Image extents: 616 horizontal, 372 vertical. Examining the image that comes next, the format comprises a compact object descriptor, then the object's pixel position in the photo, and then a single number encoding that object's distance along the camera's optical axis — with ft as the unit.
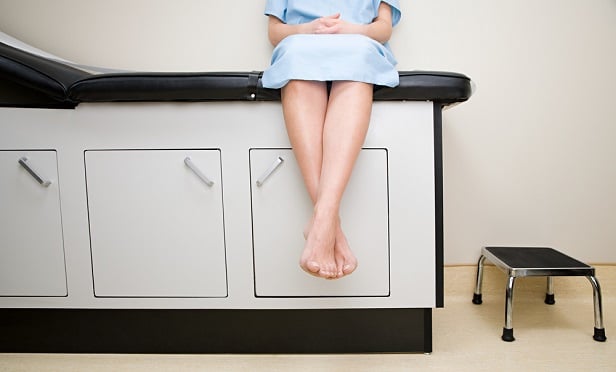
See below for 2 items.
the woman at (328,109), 2.85
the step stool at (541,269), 3.49
